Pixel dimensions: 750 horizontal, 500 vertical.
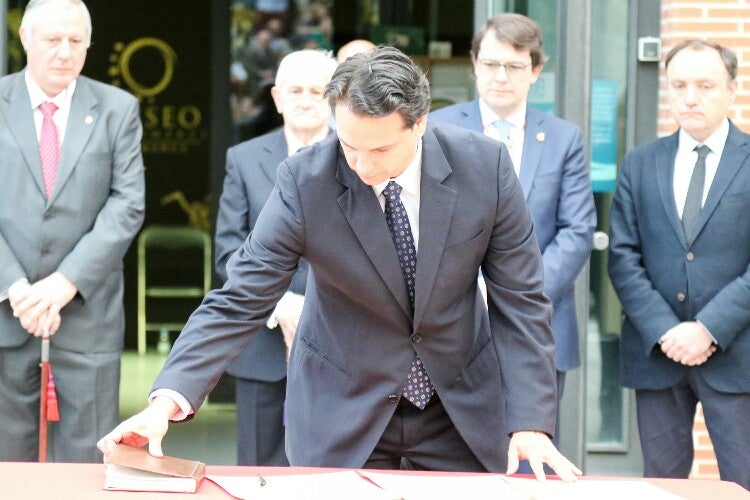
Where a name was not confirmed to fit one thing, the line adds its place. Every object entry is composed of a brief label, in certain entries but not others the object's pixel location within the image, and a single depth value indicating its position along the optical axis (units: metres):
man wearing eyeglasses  7.31
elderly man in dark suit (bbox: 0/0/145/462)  7.38
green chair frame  15.01
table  4.33
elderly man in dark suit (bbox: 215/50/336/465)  7.62
